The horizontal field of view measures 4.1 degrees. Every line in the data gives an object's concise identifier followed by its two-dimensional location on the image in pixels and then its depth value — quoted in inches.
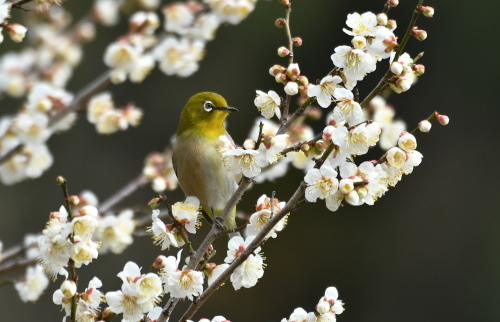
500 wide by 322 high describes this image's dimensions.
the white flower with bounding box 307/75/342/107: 141.9
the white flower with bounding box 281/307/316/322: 143.3
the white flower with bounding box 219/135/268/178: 142.3
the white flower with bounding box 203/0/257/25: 155.8
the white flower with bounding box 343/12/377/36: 142.4
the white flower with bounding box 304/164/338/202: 141.5
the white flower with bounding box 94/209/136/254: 152.5
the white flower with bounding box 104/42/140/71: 156.1
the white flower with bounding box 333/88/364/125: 141.5
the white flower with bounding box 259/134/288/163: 142.1
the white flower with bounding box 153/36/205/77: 158.1
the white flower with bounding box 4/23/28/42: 144.7
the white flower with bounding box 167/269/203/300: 142.4
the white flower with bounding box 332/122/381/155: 141.5
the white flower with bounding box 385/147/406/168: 141.9
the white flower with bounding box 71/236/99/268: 141.5
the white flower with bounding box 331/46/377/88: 141.7
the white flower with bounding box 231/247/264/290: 143.5
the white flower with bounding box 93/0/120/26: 181.4
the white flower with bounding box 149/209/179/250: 142.9
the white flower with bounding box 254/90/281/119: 142.9
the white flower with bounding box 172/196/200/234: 143.4
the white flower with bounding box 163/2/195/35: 157.7
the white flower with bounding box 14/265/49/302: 150.5
